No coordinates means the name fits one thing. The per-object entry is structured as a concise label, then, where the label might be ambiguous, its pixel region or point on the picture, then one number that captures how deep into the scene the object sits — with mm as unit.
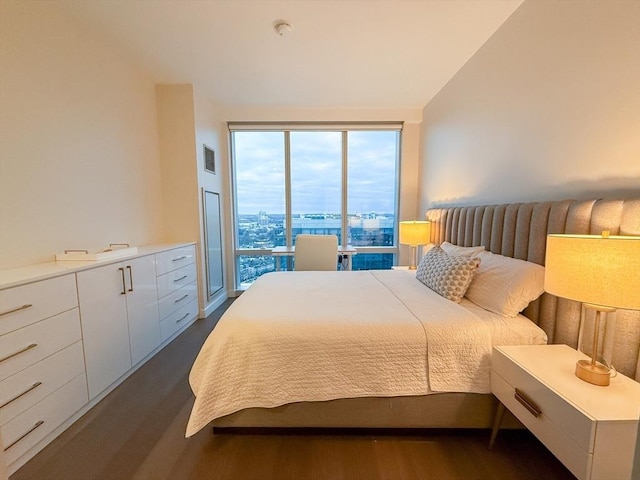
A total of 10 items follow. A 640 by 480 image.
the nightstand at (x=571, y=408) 895
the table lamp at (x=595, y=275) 888
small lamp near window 2924
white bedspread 1337
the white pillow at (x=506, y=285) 1428
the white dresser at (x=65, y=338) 1261
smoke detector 1995
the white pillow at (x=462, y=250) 1930
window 3846
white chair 3143
